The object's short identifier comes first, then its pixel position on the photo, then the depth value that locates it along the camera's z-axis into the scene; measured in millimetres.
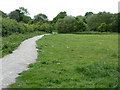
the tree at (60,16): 113375
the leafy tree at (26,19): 91938
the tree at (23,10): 88019
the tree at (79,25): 79125
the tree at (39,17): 102312
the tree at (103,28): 75625
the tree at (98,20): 89069
